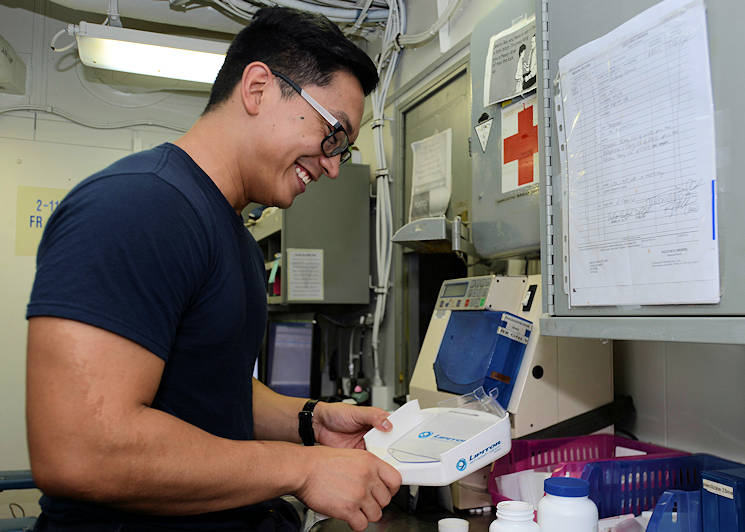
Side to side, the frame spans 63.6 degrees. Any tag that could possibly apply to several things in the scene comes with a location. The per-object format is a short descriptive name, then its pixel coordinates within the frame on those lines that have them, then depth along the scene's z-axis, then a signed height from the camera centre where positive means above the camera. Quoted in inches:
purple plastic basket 52.9 -14.1
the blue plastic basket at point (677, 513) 38.2 -13.8
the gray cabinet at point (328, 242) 106.1 +9.7
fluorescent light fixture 98.3 +42.2
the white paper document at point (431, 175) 87.0 +18.2
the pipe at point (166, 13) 101.0 +49.1
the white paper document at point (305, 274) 105.7 +3.8
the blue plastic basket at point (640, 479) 44.4 -13.9
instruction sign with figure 56.5 +23.0
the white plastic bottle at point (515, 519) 37.9 -14.2
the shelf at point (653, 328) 31.0 -1.8
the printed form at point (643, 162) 32.7 +8.2
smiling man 27.9 -1.2
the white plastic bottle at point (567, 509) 37.9 -13.5
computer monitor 115.2 -12.4
